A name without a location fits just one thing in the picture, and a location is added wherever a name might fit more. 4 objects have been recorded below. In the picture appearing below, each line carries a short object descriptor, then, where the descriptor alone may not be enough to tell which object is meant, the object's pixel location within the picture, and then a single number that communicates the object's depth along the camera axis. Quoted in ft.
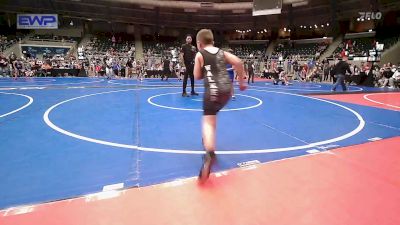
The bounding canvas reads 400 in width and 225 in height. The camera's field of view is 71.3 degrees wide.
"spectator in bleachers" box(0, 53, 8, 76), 63.83
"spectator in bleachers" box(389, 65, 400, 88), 53.06
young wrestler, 10.54
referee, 29.96
